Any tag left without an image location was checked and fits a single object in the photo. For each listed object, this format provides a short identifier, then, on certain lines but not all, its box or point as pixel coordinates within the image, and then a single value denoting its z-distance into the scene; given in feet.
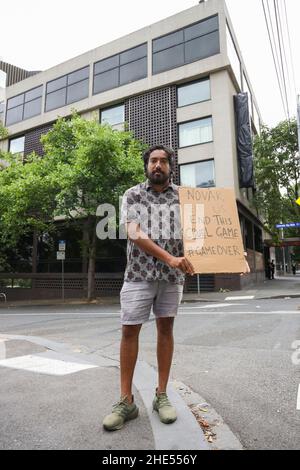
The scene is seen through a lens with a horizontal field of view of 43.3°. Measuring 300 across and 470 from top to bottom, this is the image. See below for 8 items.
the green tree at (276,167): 74.38
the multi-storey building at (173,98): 68.28
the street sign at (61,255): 60.81
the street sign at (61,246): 62.08
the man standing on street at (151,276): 9.66
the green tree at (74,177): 53.47
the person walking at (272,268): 114.10
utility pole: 53.31
